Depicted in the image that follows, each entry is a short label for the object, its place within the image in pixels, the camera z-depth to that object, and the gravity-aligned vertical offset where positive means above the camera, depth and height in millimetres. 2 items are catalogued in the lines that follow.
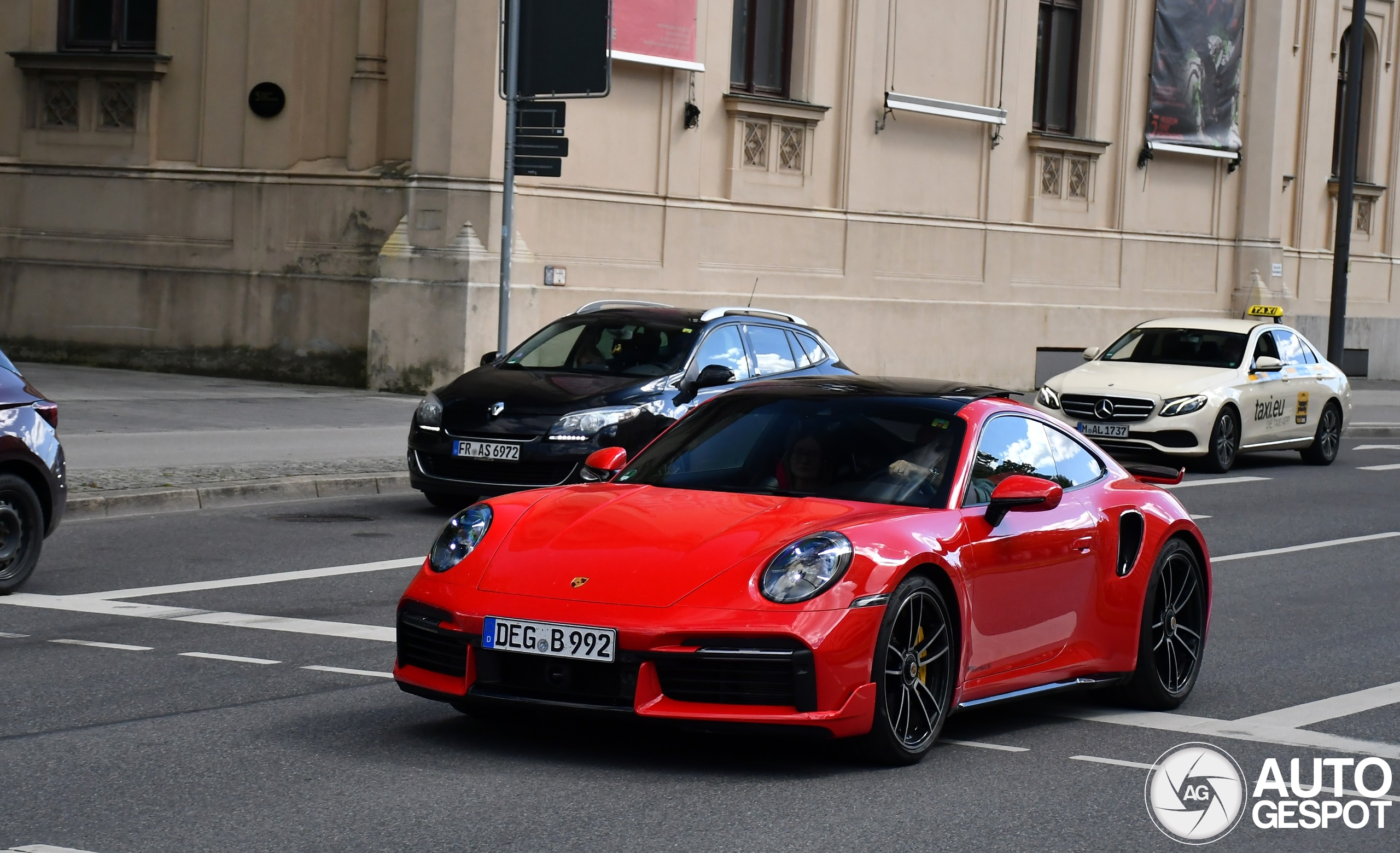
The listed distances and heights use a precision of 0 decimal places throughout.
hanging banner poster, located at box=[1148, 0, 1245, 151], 32938 +4381
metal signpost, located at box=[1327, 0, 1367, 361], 28391 +2088
